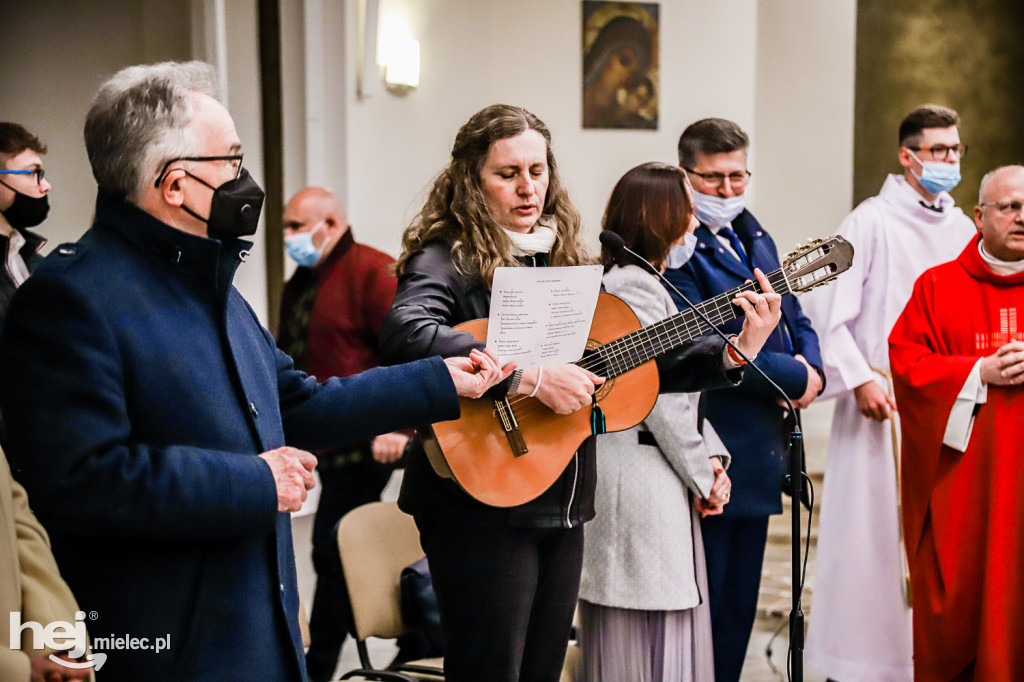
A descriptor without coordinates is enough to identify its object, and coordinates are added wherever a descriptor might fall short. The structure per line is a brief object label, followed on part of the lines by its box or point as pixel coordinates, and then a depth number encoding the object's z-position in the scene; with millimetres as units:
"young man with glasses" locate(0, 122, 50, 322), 2996
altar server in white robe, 3719
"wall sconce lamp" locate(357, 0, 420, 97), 5434
